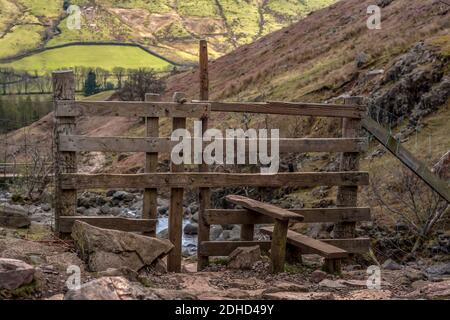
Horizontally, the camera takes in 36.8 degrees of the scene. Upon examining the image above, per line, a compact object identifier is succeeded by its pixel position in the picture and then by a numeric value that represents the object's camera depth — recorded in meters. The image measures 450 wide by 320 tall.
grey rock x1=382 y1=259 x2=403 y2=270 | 11.33
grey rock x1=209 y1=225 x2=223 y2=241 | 19.75
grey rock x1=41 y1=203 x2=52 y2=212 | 24.53
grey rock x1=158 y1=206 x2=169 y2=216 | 25.12
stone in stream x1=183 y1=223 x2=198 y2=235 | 21.22
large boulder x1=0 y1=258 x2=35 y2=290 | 5.94
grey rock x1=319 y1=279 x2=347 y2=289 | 8.27
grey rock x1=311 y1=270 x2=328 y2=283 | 8.93
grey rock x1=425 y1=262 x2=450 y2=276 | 11.57
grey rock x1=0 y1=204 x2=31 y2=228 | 16.17
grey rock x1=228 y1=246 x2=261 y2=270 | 9.47
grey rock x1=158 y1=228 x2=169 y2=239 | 18.72
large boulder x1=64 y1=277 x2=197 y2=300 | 5.29
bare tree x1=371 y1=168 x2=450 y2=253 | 13.07
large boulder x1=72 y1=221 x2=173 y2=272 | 7.81
